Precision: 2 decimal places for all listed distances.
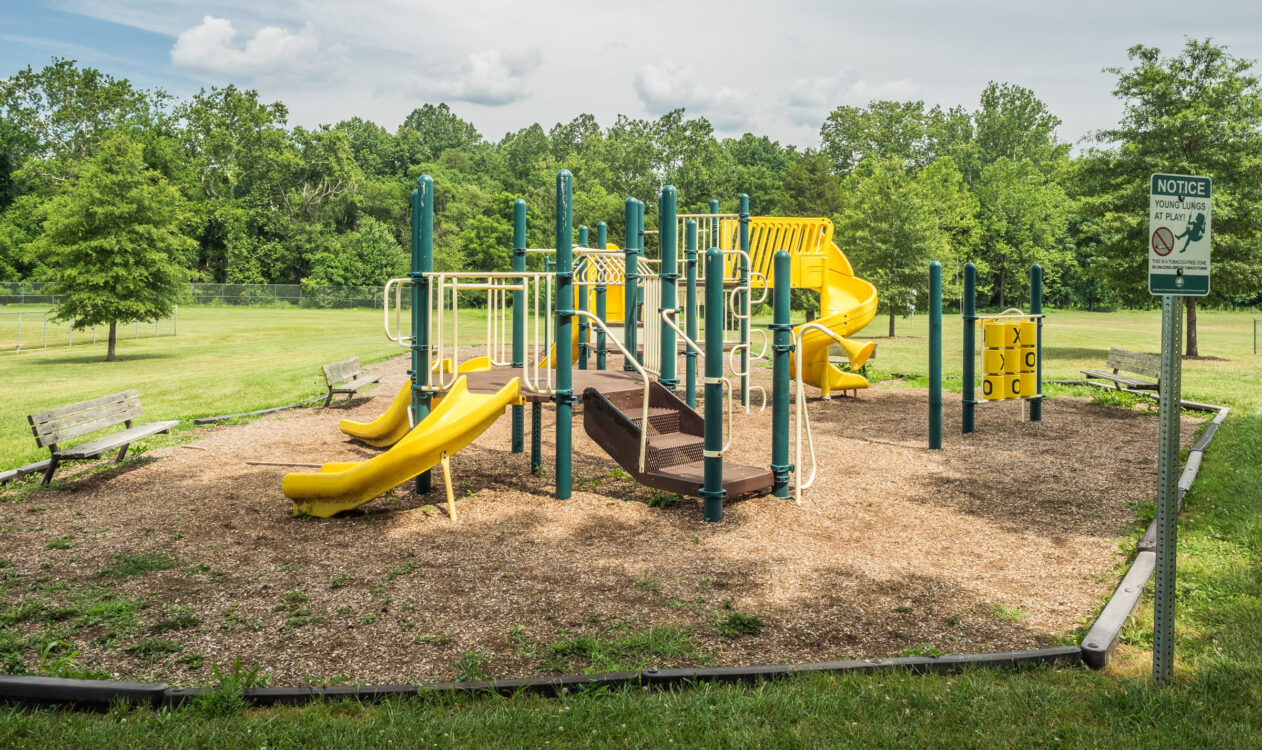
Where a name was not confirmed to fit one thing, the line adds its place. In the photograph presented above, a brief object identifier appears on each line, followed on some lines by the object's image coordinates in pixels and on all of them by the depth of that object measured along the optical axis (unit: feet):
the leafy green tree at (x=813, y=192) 178.19
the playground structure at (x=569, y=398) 23.68
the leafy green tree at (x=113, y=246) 75.20
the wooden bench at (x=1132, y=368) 43.88
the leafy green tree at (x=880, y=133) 216.33
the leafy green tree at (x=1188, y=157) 69.31
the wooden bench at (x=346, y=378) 44.39
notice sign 13.06
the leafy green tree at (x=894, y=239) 108.27
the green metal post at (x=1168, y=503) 13.24
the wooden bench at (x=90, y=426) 26.96
